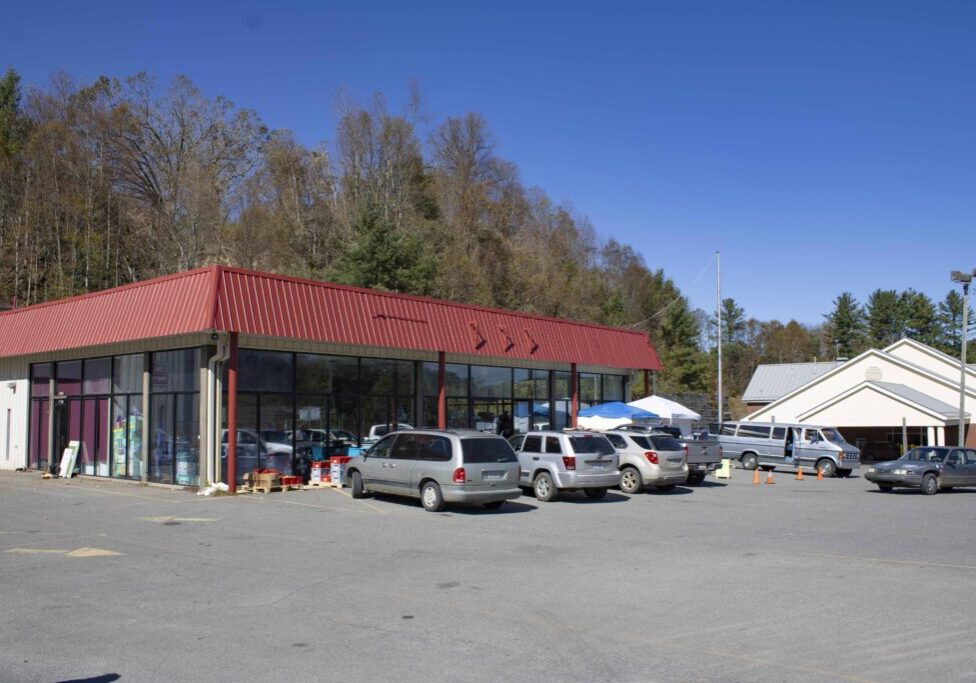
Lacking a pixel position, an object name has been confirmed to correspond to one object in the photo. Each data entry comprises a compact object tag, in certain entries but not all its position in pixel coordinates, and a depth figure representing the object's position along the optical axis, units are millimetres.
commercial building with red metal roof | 20922
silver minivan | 16938
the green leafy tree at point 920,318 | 100875
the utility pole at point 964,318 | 32906
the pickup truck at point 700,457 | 24609
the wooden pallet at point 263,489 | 20812
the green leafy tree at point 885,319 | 102562
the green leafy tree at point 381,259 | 43562
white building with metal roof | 41250
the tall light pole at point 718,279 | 48994
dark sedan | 23844
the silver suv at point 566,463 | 19281
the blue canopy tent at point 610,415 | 30781
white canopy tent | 31875
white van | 31906
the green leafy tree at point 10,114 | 50744
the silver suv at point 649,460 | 21859
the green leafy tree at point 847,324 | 104500
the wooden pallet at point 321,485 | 22159
